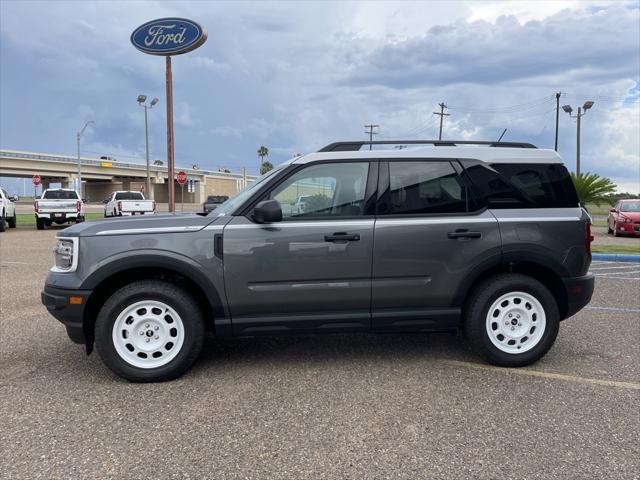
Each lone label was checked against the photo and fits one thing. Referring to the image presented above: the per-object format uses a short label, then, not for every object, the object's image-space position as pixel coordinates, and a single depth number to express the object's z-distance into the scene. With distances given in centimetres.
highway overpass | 7088
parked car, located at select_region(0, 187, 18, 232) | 2042
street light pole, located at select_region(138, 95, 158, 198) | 4456
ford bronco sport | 407
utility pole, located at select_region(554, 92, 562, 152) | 4050
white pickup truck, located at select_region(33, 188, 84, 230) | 2120
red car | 1753
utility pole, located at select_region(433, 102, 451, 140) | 5734
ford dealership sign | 2084
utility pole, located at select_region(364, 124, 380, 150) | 6401
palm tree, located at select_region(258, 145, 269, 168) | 11038
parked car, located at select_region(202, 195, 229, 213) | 3968
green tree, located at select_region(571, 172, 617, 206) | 2006
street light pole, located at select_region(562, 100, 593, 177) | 3709
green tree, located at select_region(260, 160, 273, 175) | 9656
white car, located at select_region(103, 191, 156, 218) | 2194
